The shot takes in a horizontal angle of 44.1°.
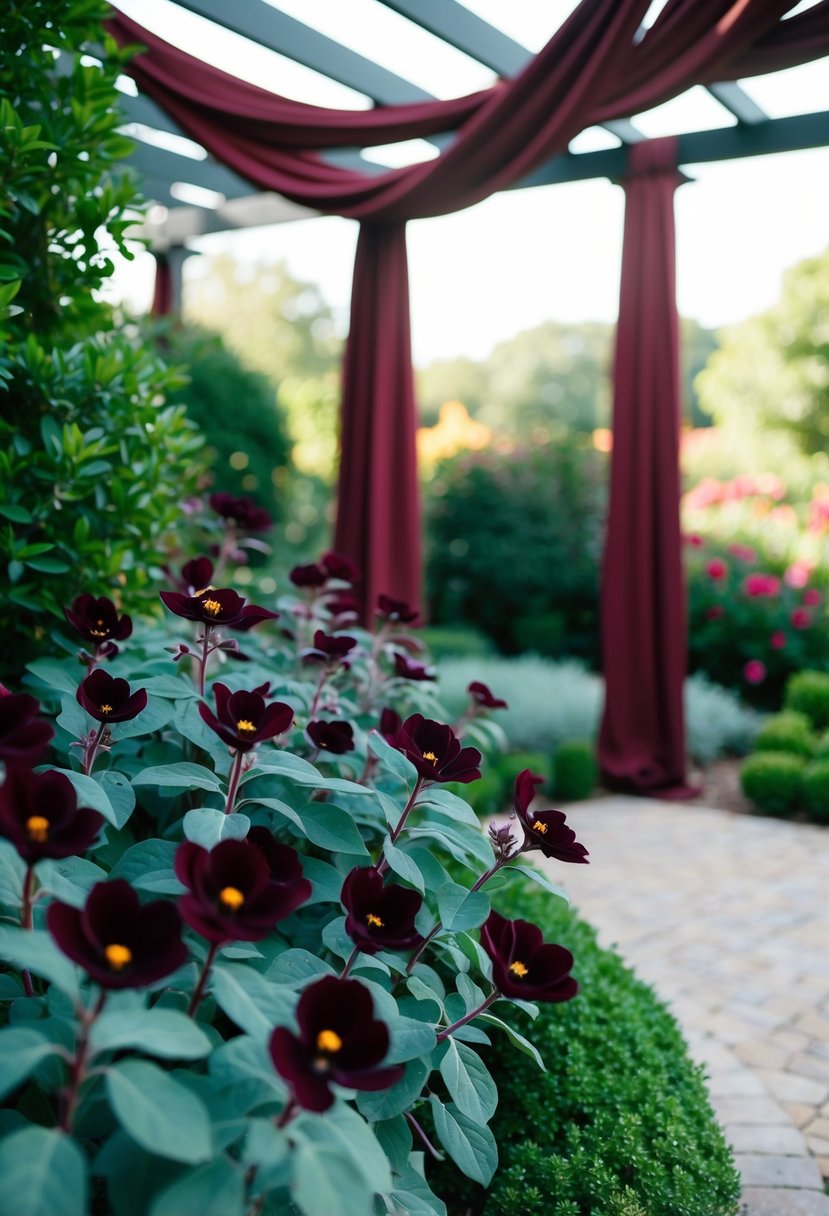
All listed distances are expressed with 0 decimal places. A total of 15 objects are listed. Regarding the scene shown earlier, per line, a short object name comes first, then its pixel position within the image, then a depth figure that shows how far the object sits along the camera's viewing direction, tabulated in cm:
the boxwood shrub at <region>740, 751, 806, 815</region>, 477
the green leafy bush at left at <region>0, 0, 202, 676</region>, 181
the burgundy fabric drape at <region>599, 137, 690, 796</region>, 501
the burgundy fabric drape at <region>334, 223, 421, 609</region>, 485
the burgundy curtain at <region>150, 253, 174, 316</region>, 714
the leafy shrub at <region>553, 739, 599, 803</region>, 491
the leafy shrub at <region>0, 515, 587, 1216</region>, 78
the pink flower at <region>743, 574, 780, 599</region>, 642
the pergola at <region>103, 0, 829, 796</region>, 322
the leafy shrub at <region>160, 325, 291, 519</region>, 665
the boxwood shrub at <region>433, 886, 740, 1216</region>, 151
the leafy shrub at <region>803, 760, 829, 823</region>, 464
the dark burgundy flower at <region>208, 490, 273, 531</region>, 222
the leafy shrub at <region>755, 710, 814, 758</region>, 511
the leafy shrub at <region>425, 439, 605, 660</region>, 784
